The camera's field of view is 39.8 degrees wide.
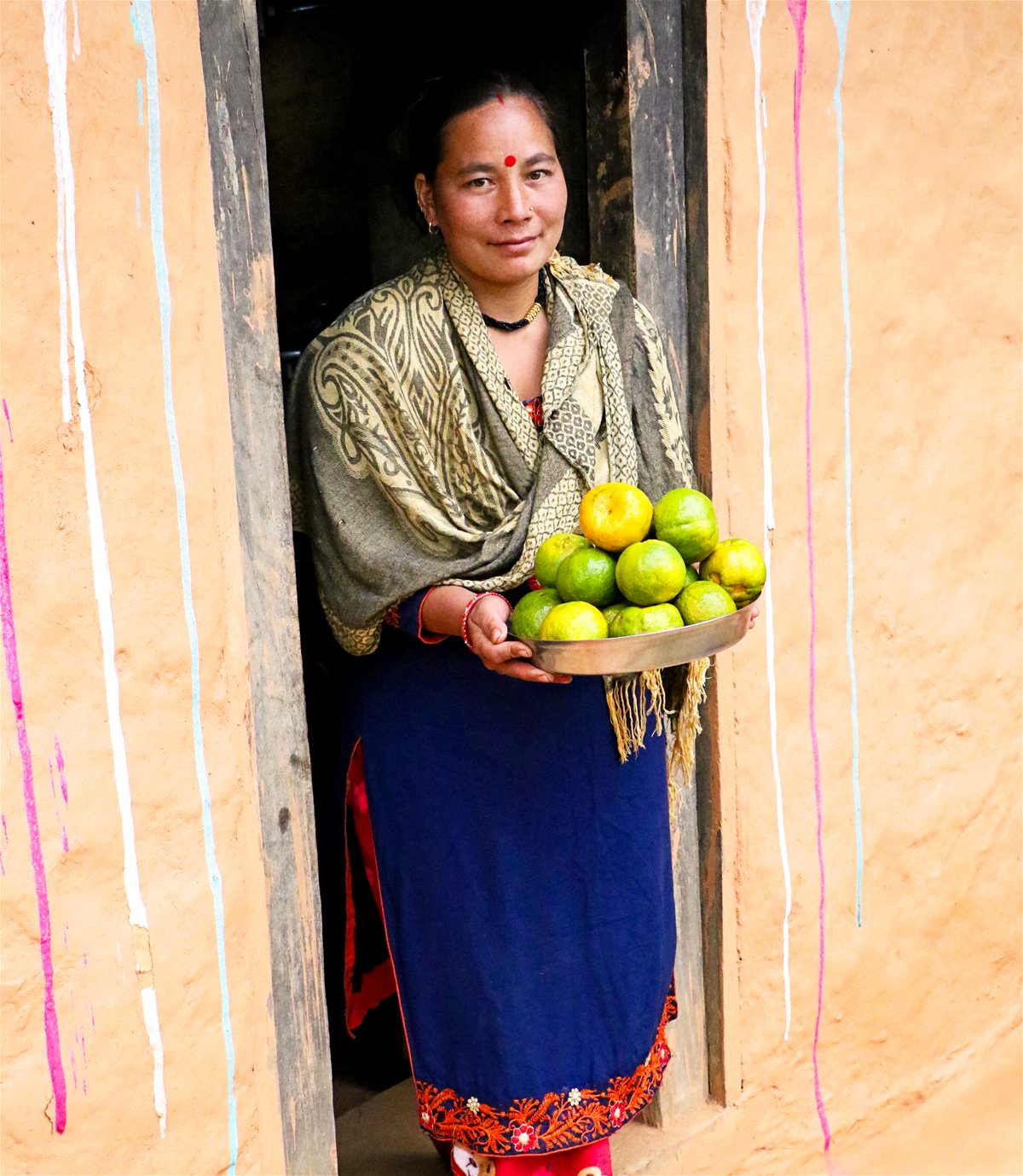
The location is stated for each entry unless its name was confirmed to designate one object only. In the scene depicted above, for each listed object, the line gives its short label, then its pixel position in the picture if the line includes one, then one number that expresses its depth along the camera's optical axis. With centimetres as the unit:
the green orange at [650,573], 218
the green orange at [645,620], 216
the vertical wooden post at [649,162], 274
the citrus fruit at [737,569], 233
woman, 242
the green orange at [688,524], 230
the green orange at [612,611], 222
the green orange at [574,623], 213
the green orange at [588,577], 222
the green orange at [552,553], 233
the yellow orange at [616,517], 227
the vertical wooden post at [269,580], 217
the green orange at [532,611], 224
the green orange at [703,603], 222
